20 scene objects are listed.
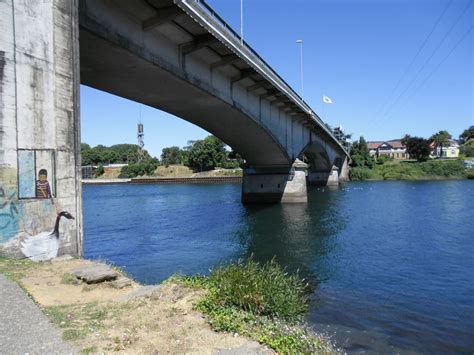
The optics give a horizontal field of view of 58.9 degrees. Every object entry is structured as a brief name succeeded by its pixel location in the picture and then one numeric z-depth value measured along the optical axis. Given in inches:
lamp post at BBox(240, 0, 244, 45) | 1026.1
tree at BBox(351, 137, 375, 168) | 4522.6
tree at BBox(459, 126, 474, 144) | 6424.2
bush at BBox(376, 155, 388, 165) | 4832.7
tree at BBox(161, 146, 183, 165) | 6705.7
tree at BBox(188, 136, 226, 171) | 5438.0
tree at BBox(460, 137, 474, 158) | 5260.8
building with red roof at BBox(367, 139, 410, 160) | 6707.7
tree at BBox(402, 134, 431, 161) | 4840.1
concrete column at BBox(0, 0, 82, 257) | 410.3
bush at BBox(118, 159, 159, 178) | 6018.7
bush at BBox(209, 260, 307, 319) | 314.6
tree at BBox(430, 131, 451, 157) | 5664.4
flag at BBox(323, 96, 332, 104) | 2461.9
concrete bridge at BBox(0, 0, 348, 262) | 417.4
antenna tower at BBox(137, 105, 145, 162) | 7224.4
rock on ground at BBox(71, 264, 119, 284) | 366.9
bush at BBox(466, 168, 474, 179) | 3917.3
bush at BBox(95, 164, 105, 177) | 6840.6
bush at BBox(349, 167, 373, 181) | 4227.4
